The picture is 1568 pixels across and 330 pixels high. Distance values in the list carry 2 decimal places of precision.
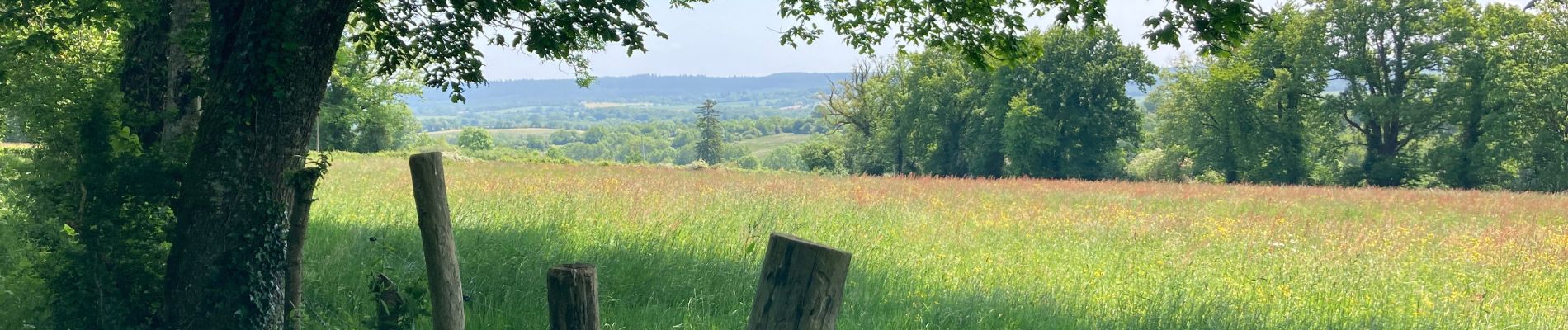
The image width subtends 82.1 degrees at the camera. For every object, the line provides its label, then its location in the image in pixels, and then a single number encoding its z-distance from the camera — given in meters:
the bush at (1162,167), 48.75
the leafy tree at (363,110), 41.53
